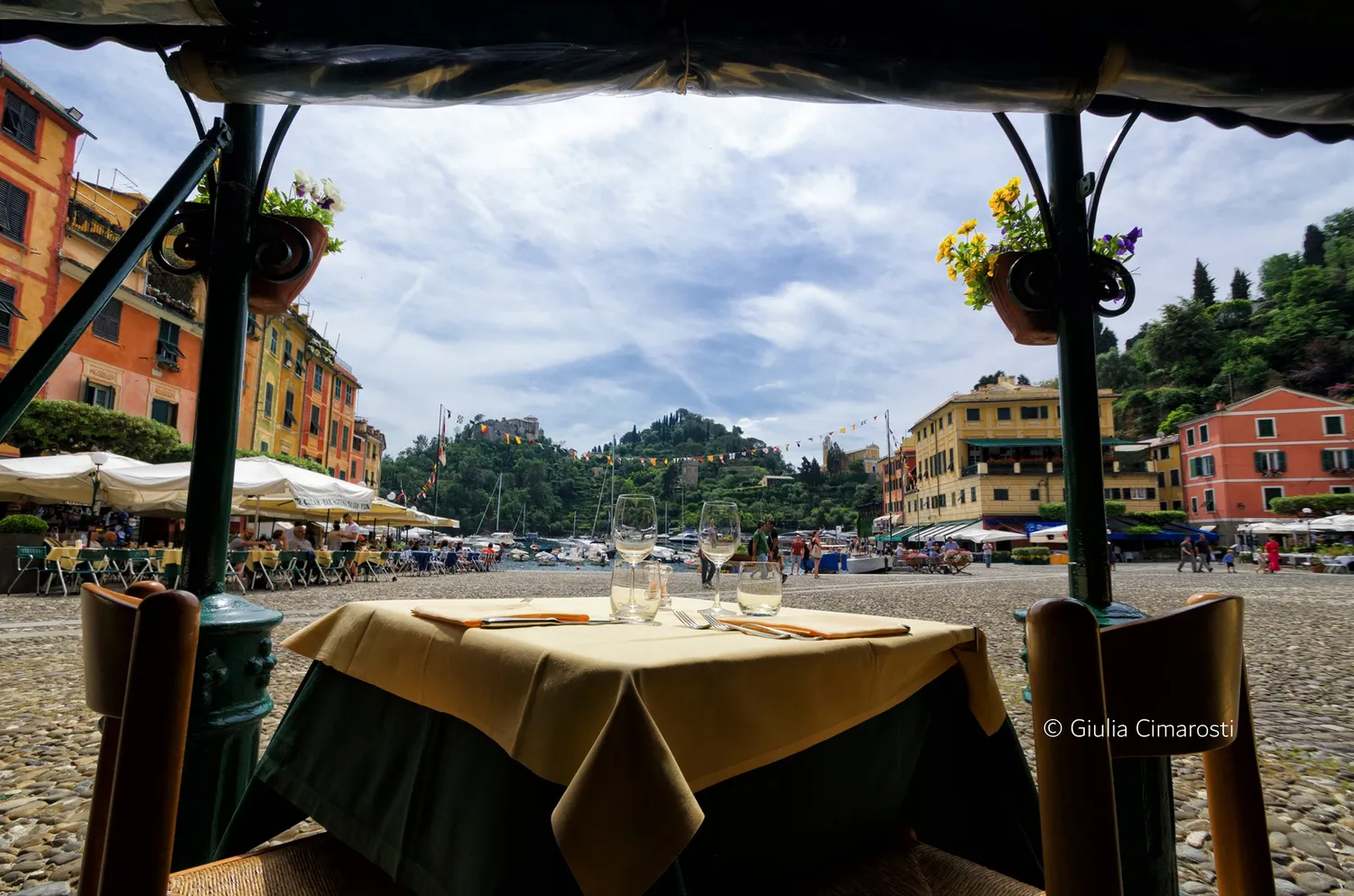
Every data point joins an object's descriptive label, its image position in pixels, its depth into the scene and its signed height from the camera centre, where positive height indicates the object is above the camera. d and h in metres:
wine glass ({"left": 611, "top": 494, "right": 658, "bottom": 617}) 1.78 -0.01
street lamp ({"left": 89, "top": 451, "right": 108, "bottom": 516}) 10.59 +0.88
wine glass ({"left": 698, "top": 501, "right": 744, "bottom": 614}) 1.85 -0.01
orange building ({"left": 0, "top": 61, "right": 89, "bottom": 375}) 16.53 +7.85
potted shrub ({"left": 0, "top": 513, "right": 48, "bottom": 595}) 11.14 -0.26
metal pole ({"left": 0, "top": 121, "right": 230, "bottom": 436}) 1.22 +0.46
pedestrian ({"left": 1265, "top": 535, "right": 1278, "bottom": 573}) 26.28 -0.91
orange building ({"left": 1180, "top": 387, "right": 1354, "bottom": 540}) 41.62 +4.70
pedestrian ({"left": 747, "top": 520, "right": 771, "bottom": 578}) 12.44 -0.36
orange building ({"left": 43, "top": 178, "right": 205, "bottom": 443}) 18.44 +5.44
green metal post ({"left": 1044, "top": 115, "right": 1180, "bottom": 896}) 2.01 +0.43
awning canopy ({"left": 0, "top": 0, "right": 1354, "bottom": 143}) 1.53 +1.08
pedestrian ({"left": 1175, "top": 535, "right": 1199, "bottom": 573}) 26.47 -0.78
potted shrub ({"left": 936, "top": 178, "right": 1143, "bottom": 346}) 2.24 +0.97
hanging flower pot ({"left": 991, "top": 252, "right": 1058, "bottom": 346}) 2.22 +0.67
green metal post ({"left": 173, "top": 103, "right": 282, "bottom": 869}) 1.79 -0.16
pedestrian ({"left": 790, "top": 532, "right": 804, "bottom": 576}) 24.06 -1.23
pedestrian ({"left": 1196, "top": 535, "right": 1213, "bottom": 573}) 29.23 -1.15
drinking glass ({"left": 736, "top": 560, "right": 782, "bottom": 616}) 1.68 -0.15
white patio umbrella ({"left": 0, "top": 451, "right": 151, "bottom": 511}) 10.48 +0.65
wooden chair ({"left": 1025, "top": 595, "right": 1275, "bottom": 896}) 0.76 -0.20
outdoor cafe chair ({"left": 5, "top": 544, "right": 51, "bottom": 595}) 10.72 -0.66
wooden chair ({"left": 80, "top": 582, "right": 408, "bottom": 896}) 0.83 -0.26
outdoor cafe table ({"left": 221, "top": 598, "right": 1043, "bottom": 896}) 0.93 -0.41
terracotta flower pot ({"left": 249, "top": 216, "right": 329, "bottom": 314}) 2.19 +0.82
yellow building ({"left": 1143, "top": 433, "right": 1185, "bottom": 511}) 51.12 +4.04
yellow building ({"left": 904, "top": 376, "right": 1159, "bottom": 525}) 46.34 +4.88
